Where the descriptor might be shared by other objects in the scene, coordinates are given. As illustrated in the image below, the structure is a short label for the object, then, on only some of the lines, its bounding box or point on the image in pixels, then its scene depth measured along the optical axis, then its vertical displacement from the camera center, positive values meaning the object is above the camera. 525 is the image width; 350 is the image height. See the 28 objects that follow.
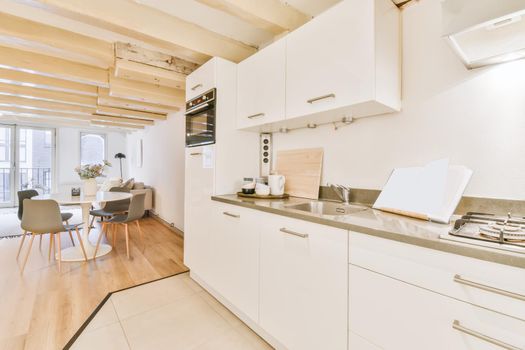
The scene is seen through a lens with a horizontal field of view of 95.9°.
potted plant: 3.18 -0.08
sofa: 5.21 -0.37
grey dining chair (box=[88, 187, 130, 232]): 3.50 -0.60
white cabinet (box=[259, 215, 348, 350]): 1.13 -0.60
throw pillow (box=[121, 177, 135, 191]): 5.16 -0.27
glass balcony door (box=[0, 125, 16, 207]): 6.26 +0.14
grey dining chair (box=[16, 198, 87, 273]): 2.54 -0.51
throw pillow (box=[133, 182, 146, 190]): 5.30 -0.32
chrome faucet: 1.70 -0.13
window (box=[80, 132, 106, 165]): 7.28 +0.74
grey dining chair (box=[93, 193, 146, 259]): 2.99 -0.53
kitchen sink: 1.58 -0.24
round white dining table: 2.85 -0.50
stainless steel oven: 2.11 +0.52
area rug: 4.00 -1.04
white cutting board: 1.14 -0.09
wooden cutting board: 1.93 +0.03
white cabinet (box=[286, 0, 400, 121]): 1.27 +0.67
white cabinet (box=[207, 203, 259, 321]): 1.63 -0.64
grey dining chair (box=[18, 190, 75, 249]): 3.08 -0.37
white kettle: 2.00 -0.09
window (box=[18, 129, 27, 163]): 6.46 +0.70
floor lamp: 7.02 +0.47
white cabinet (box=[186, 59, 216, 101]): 2.11 +0.89
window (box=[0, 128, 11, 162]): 6.24 +0.70
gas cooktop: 0.74 -0.20
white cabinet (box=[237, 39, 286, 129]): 1.76 +0.70
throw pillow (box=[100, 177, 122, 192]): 5.60 -0.28
